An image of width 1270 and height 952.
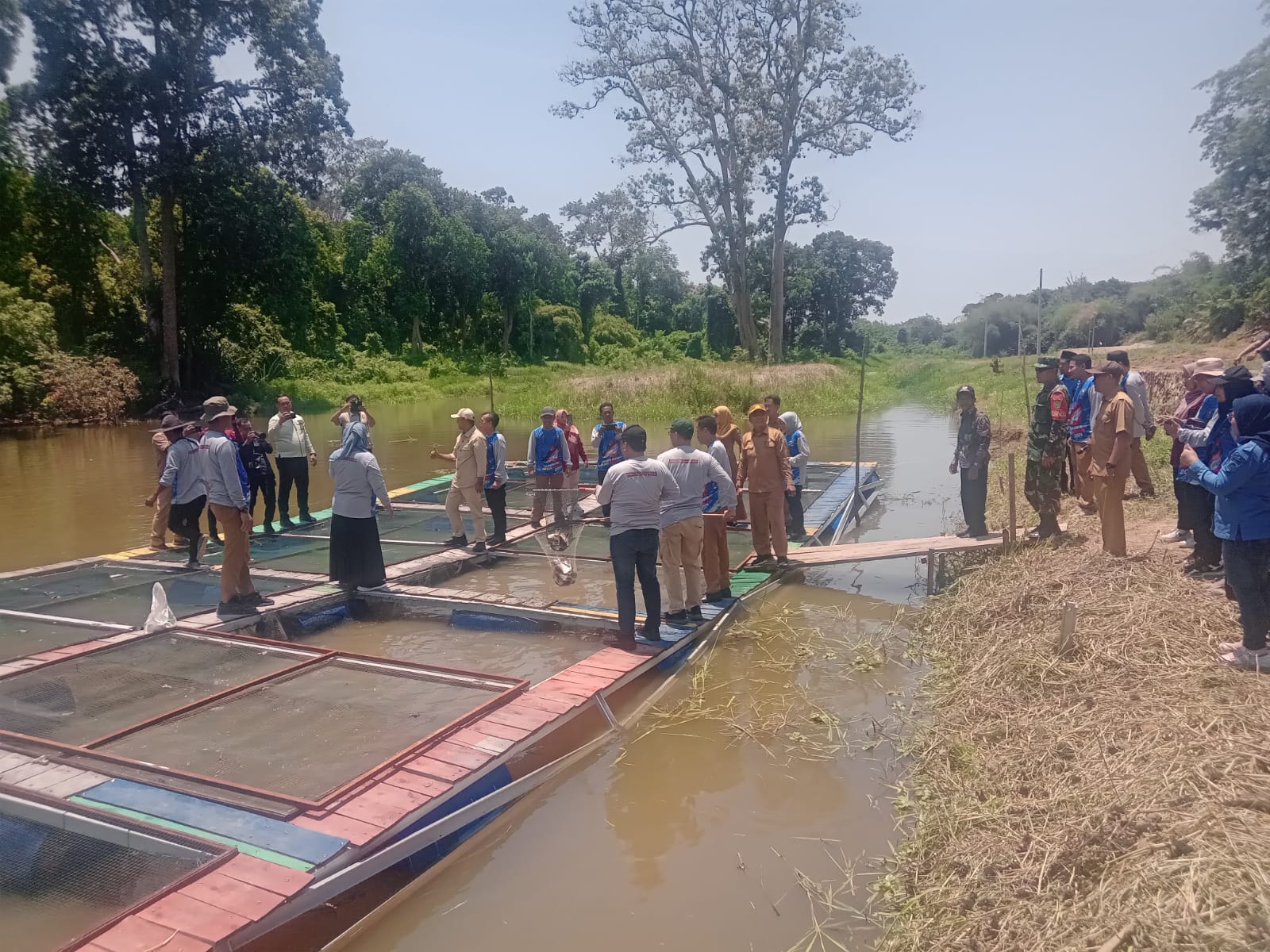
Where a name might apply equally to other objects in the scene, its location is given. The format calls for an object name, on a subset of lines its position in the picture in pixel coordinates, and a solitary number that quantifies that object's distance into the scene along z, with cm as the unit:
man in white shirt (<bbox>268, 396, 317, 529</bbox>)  992
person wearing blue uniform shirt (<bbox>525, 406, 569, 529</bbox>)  938
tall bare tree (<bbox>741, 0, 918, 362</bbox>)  3319
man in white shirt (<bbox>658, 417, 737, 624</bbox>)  652
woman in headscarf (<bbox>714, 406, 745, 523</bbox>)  852
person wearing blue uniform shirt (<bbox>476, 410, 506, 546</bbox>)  885
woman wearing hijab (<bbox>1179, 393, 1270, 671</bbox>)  436
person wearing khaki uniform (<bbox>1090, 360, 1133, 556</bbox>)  643
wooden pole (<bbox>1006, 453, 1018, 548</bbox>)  717
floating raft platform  345
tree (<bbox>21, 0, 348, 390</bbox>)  2461
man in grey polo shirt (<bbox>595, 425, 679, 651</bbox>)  596
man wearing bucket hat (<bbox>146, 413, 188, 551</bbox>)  842
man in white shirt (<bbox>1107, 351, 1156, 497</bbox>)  810
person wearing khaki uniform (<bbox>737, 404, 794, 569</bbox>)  784
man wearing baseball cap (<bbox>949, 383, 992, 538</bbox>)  812
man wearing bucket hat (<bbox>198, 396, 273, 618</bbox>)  655
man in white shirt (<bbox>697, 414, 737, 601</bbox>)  719
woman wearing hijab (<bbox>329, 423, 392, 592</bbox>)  705
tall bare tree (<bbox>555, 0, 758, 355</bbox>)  3394
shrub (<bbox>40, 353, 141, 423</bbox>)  2458
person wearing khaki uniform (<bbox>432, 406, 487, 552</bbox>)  873
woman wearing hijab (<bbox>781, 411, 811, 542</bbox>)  969
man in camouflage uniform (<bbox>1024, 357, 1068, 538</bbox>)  742
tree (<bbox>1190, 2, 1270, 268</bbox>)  2372
